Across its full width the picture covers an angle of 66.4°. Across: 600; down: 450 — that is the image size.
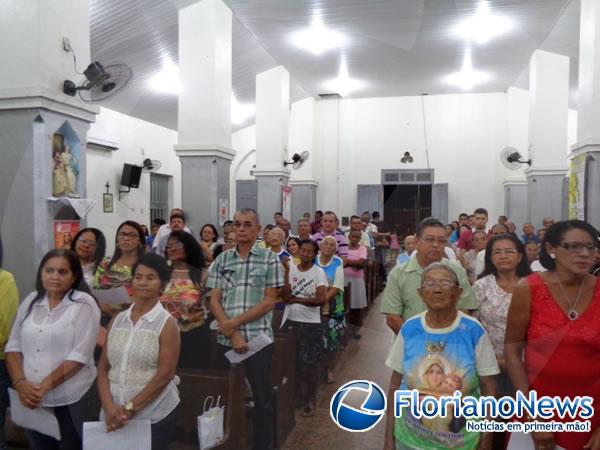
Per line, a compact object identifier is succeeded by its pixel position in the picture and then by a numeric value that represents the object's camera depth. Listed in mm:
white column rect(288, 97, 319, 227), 7343
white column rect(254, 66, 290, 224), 5852
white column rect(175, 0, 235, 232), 3838
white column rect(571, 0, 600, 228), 2701
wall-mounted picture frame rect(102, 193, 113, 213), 4035
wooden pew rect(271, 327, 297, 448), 1609
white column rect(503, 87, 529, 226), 5129
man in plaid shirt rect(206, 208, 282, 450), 1476
